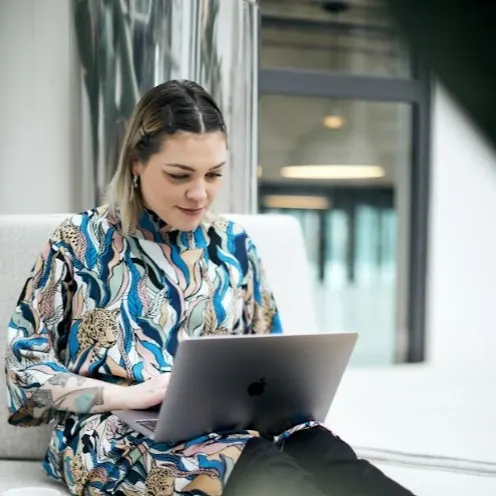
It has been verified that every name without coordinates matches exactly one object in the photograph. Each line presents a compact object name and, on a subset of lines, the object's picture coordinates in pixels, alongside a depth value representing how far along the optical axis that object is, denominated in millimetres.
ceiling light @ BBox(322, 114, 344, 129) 3916
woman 1351
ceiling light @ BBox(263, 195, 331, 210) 3881
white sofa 1498
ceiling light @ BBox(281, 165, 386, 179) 3900
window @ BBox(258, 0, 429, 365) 3771
